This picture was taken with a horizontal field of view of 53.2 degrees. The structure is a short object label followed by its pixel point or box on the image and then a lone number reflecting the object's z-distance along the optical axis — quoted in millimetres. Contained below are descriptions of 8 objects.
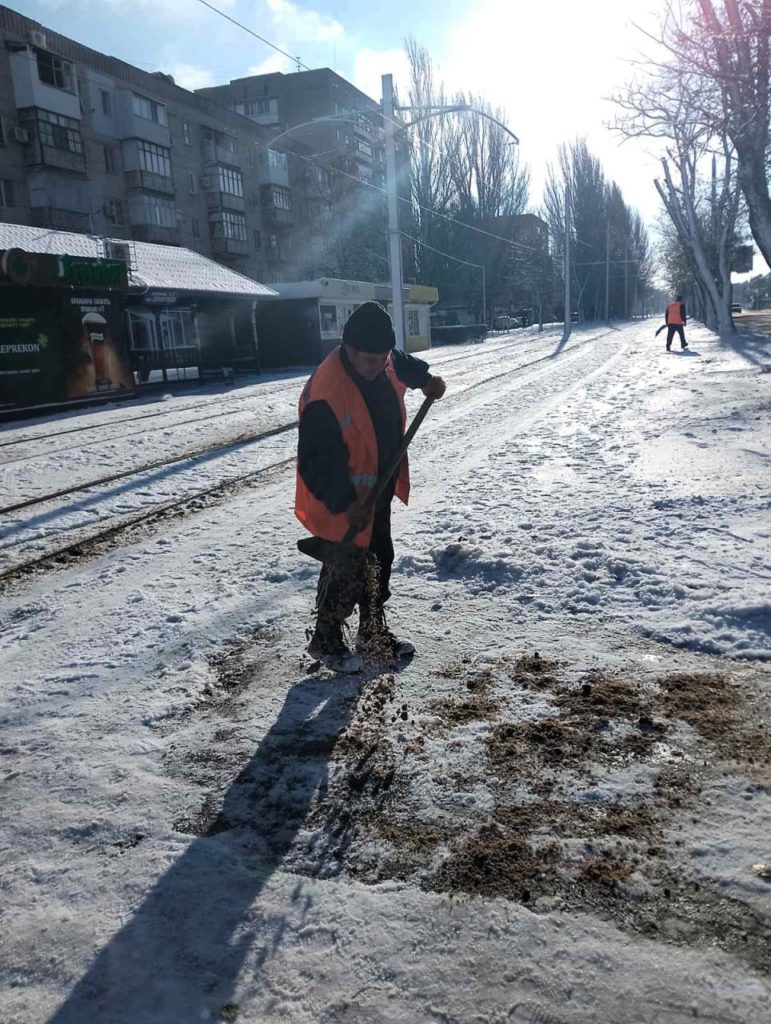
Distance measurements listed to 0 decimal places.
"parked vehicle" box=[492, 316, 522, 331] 62781
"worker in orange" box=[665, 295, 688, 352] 22703
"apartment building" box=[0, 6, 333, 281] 30625
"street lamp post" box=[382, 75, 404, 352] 19906
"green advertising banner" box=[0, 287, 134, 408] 15695
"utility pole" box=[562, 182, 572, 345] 40669
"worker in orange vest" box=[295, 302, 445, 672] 3215
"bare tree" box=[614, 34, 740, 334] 10391
